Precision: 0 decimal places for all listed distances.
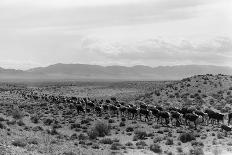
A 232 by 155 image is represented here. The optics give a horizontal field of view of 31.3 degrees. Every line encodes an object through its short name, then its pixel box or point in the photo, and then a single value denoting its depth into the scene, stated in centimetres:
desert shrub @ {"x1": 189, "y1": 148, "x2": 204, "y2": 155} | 2433
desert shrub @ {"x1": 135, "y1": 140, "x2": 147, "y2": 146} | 2780
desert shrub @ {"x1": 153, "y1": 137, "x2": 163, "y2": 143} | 2898
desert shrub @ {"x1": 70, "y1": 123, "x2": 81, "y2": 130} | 3772
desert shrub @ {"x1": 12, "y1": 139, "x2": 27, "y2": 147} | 2359
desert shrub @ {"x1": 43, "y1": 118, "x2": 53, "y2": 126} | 4028
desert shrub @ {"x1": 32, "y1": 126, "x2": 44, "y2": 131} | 3429
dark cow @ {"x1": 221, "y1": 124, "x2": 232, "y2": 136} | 3172
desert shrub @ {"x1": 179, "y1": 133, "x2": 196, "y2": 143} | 2903
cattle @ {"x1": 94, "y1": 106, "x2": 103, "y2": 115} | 4795
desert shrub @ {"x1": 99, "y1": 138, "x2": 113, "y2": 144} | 2870
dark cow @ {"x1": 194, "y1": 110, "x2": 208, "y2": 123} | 3856
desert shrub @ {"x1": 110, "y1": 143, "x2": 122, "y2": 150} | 2669
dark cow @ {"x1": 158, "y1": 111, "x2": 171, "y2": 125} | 3750
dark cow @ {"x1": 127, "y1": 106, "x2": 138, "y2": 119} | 4328
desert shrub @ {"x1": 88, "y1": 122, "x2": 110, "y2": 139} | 3176
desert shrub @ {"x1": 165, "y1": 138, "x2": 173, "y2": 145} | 2797
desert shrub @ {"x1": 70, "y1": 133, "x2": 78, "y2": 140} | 3056
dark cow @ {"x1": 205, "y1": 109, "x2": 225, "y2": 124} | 3762
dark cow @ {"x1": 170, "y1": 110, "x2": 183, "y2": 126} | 3691
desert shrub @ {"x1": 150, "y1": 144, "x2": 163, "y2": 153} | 2577
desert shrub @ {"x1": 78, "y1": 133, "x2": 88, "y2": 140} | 3029
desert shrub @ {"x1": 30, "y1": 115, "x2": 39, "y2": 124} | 4103
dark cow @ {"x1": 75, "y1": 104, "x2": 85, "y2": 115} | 5025
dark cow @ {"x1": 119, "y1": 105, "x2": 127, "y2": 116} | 4609
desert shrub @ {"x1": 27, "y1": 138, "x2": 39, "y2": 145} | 2520
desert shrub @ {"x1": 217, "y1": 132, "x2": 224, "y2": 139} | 2976
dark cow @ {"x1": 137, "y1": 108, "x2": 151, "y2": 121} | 4130
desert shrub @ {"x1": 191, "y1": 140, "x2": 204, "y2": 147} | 2736
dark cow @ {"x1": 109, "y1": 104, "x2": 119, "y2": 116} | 4675
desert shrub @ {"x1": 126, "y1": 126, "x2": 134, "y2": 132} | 3525
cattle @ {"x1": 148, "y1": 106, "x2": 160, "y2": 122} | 4014
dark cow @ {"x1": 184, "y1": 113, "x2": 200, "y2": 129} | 3550
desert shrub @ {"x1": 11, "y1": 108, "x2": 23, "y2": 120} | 4333
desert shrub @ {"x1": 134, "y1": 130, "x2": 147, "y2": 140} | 3109
